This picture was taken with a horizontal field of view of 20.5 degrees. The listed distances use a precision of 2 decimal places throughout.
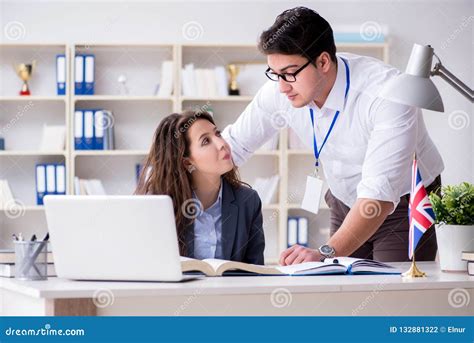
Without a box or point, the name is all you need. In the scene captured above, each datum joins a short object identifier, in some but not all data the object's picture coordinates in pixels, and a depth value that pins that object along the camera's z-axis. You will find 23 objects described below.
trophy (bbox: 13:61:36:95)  8.58
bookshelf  8.70
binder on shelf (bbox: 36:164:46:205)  8.52
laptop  2.66
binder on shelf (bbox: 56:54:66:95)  8.51
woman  3.94
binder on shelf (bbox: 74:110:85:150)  8.51
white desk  2.50
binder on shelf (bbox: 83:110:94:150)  8.52
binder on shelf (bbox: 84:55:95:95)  8.51
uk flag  3.10
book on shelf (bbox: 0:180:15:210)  8.51
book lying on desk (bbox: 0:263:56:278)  2.99
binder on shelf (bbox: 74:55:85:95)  8.52
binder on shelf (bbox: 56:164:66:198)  8.52
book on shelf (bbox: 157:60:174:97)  8.61
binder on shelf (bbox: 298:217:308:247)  8.74
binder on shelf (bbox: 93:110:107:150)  8.56
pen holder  2.84
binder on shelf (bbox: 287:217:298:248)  8.72
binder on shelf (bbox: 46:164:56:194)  8.53
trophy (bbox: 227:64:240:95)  8.75
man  3.66
